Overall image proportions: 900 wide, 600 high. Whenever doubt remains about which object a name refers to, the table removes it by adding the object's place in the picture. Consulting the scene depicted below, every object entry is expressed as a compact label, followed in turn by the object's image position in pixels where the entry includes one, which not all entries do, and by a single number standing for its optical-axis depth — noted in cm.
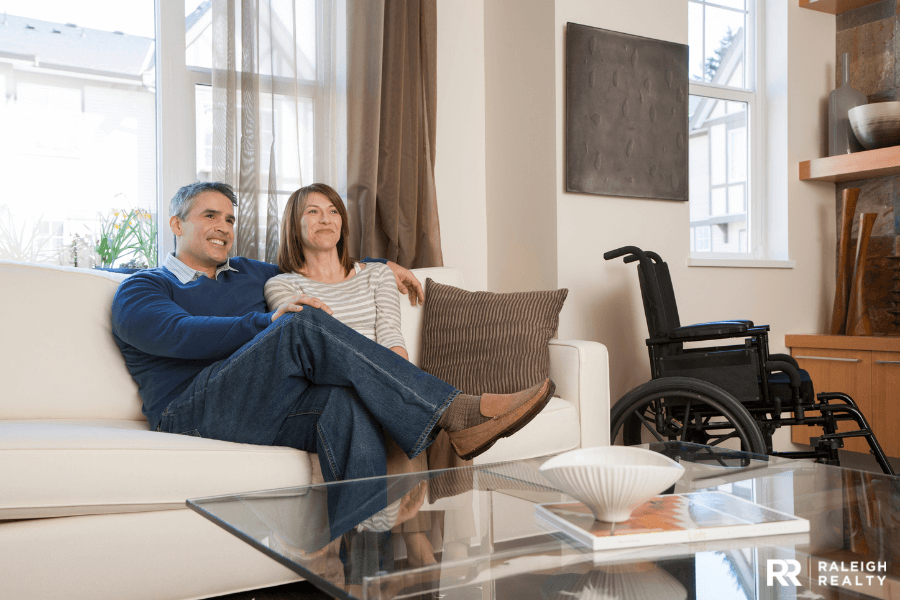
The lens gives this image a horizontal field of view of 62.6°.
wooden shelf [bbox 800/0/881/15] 364
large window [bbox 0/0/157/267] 248
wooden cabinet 309
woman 227
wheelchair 233
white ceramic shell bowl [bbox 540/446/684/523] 93
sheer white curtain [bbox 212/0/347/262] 262
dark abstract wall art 299
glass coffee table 82
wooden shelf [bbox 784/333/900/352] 309
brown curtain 280
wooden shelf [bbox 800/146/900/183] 331
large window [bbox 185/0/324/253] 271
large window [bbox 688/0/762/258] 364
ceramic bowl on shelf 332
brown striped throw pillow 223
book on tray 94
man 166
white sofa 145
